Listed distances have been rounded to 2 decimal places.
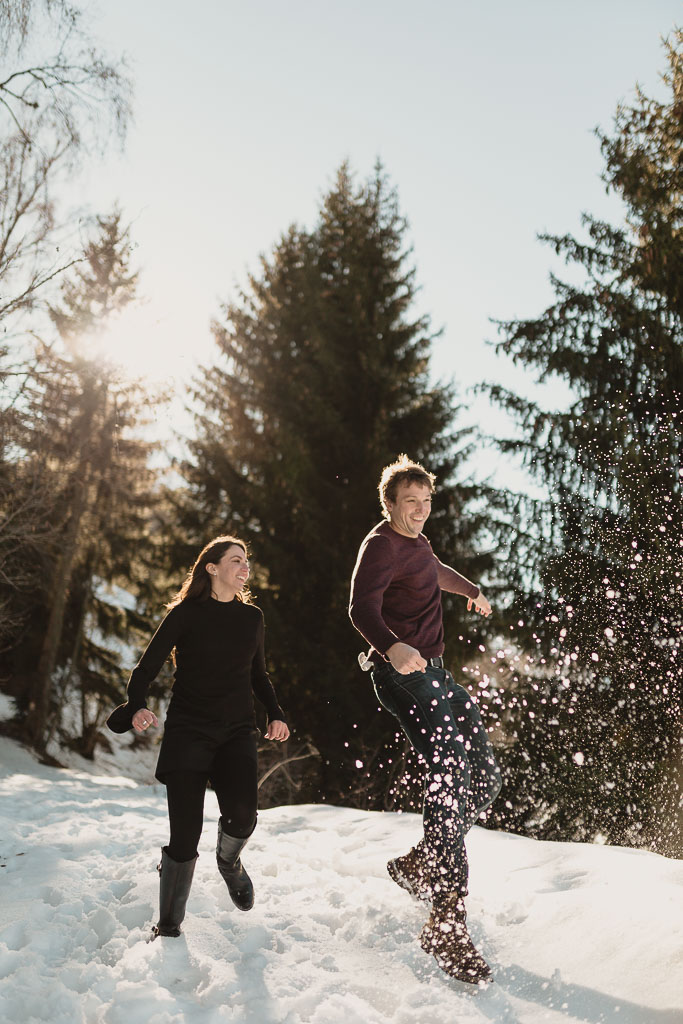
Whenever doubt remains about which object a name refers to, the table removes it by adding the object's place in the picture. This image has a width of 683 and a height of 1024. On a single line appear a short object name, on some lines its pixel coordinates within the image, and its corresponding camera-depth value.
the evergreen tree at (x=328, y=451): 13.56
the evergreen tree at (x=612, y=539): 8.74
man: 3.66
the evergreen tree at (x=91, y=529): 16.64
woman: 3.81
